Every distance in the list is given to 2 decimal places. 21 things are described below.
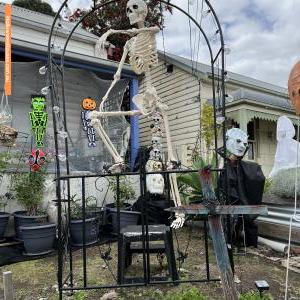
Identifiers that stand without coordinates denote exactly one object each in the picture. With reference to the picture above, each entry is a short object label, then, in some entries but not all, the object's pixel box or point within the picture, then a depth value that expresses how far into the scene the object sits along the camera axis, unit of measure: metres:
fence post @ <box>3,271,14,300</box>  3.14
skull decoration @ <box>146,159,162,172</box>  5.20
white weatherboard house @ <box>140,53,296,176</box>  10.06
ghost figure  3.79
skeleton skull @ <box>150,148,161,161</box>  5.15
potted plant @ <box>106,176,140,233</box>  6.69
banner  6.86
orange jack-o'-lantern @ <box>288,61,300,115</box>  2.18
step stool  3.75
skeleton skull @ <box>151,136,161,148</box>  5.24
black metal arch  3.39
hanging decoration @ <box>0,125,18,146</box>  6.10
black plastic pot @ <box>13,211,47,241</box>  6.15
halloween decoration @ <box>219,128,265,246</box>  5.33
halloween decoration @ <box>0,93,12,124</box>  6.43
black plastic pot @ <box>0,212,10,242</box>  6.15
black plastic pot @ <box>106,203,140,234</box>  6.67
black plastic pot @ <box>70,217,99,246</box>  5.95
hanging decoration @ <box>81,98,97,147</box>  8.39
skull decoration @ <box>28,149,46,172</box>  6.48
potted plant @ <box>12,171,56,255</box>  5.40
